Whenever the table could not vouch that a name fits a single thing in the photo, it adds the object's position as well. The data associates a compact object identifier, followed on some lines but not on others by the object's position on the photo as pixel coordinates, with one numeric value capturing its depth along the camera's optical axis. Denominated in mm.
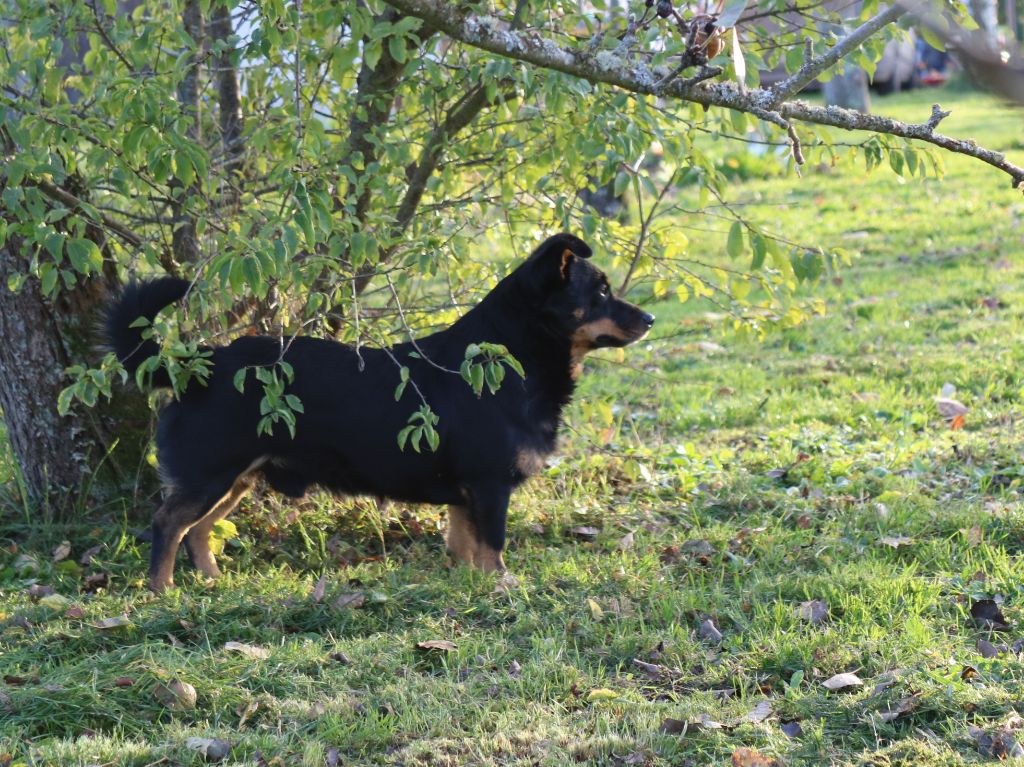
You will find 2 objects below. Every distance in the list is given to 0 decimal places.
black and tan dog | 4941
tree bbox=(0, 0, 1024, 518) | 4391
